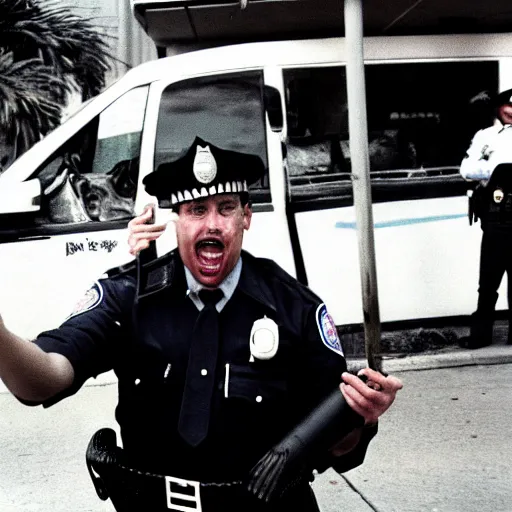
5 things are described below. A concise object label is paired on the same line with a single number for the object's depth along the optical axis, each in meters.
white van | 6.28
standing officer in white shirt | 6.30
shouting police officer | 2.26
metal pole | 5.88
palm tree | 9.66
